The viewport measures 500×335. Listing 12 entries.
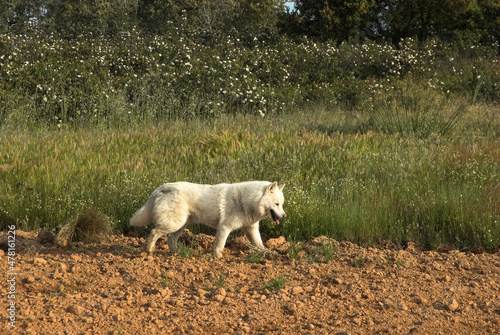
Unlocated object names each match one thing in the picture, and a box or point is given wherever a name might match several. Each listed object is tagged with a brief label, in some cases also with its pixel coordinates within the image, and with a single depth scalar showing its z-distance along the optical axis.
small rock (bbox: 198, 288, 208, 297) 9.27
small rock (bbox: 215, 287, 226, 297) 9.23
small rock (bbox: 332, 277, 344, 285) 9.81
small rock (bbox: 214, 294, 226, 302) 9.05
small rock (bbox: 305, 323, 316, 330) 8.05
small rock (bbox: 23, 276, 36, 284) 9.76
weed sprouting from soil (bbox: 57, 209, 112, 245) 12.10
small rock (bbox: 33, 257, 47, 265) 10.68
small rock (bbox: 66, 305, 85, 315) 8.47
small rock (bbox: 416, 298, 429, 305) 9.02
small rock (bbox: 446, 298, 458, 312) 8.77
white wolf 10.80
